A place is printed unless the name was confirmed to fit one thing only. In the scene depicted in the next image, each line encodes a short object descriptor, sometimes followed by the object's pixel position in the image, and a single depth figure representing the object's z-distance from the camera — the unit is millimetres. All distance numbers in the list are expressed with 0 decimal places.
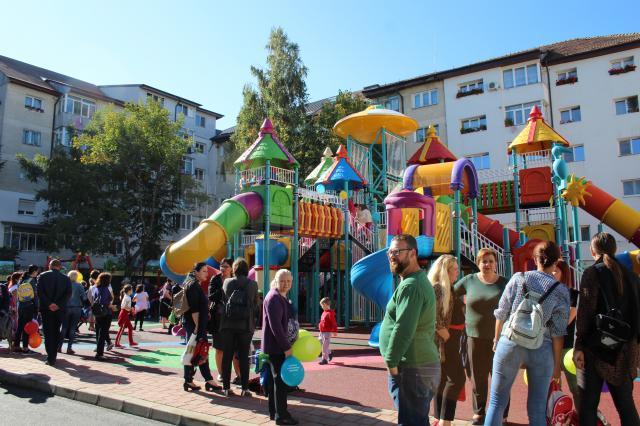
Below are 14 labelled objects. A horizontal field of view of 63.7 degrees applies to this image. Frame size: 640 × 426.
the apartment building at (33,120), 36281
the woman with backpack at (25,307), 10641
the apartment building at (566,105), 28906
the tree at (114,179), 32094
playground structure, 13000
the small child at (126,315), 12109
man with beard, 3748
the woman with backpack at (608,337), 4027
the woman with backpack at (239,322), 6738
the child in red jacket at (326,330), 10016
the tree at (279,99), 33594
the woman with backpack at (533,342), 4090
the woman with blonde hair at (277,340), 5441
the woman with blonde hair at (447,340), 5070
